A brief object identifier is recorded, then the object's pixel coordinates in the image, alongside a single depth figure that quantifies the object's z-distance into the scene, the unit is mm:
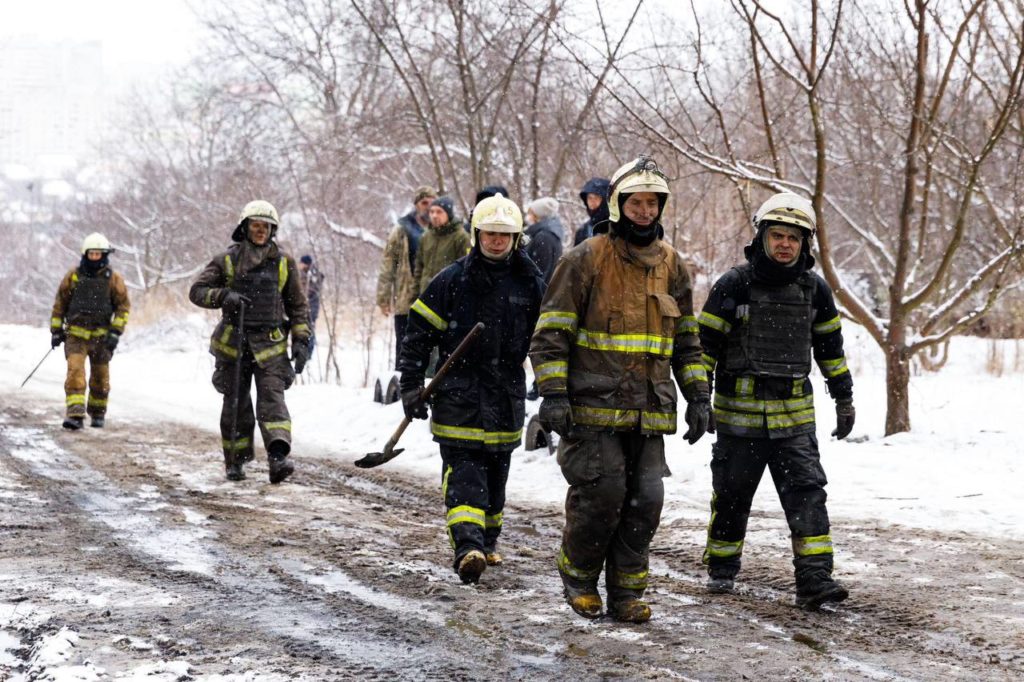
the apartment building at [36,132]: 181500
